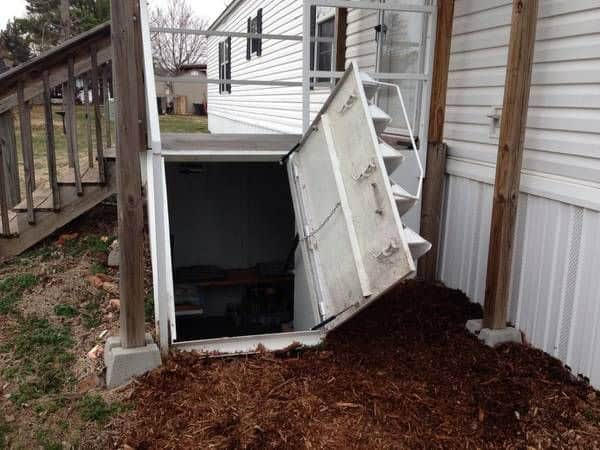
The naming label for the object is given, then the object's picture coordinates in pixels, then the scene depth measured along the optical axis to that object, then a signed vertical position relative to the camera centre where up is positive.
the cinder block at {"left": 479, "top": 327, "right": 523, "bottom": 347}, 3.79 -1.54
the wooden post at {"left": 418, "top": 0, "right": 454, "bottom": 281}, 4.55 -0.41
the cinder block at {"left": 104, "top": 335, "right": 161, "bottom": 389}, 3.34 -1.54
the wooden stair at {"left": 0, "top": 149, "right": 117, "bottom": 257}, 5.31 -1.09
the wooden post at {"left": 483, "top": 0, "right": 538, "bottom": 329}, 3.44 -0.37
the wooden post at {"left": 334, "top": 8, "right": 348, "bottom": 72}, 7.06 +0.71
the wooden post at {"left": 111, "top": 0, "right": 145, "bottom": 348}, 3.17 -0.48
